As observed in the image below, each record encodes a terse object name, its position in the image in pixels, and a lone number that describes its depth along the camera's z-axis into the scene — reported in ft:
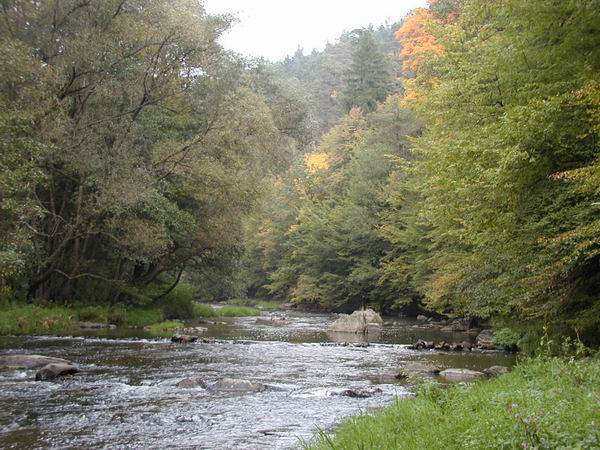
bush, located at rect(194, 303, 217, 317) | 124.47
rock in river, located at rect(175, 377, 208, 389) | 41.55
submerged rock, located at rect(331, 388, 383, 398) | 38.68
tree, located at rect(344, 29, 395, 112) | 243.19
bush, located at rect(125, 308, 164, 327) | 96.02
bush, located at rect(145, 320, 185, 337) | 81.24
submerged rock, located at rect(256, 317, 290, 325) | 110.93
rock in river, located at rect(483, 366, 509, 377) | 46.21
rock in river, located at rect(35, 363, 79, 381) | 43.50
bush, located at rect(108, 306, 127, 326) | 93.20
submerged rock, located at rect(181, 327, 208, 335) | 84.76
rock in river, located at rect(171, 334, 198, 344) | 70.26
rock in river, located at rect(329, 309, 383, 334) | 94.12
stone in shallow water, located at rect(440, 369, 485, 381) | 44.01
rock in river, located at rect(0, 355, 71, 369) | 47.68
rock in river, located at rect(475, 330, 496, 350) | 70.60
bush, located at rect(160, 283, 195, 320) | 113.19
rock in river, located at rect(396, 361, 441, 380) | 46.19
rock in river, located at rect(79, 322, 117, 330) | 84.32
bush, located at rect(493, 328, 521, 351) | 65.31
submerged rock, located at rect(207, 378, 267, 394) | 40.68
